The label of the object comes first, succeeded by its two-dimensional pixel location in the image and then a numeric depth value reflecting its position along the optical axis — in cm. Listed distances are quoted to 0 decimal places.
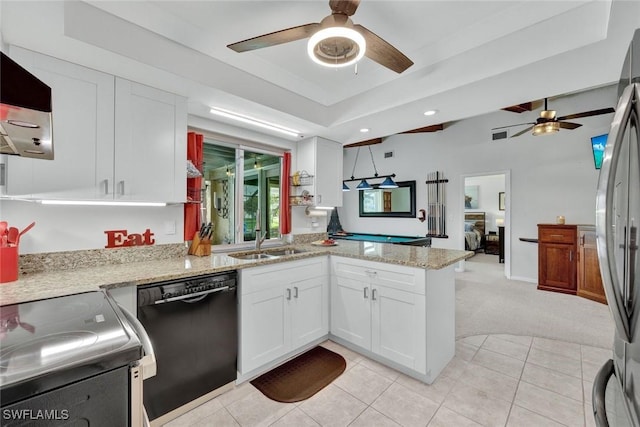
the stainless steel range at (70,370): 78
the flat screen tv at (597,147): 427
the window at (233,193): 306
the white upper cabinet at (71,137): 168
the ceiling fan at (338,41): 148
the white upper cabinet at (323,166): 351
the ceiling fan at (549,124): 381
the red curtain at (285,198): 354
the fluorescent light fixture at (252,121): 263
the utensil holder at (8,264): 160
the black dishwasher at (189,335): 174
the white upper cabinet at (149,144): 201
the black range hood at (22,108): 92
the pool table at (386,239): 482
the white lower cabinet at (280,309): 220
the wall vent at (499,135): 554
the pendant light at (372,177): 598
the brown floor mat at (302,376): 210
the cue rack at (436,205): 633
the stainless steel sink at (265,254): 286
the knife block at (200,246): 254
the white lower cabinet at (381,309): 218
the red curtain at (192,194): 262
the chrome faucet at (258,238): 295
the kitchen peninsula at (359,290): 200
